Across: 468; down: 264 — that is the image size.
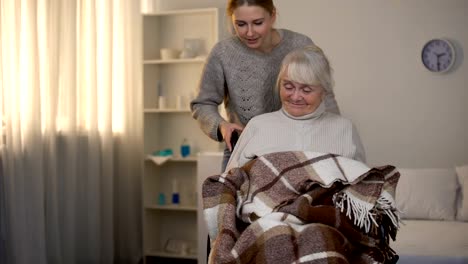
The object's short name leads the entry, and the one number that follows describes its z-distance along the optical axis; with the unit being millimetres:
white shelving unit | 4254
